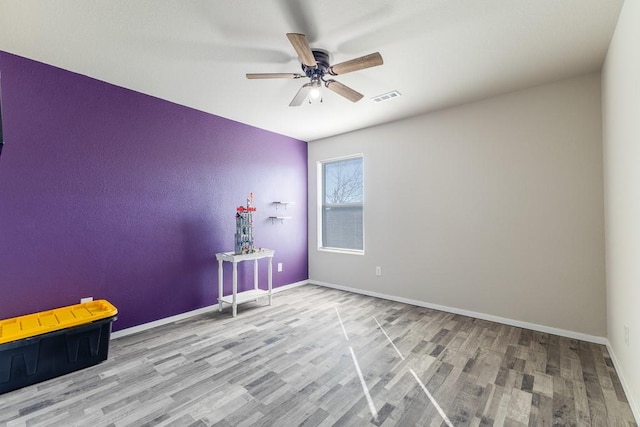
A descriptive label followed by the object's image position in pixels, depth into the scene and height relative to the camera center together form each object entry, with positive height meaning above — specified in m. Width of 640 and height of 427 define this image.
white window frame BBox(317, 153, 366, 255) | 4.92 +0.27
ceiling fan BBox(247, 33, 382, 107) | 1.93 +1.12
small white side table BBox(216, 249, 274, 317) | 3.47 -0.79
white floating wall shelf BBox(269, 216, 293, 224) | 4.47 +0.03
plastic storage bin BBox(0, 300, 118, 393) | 2.01 -0.91
